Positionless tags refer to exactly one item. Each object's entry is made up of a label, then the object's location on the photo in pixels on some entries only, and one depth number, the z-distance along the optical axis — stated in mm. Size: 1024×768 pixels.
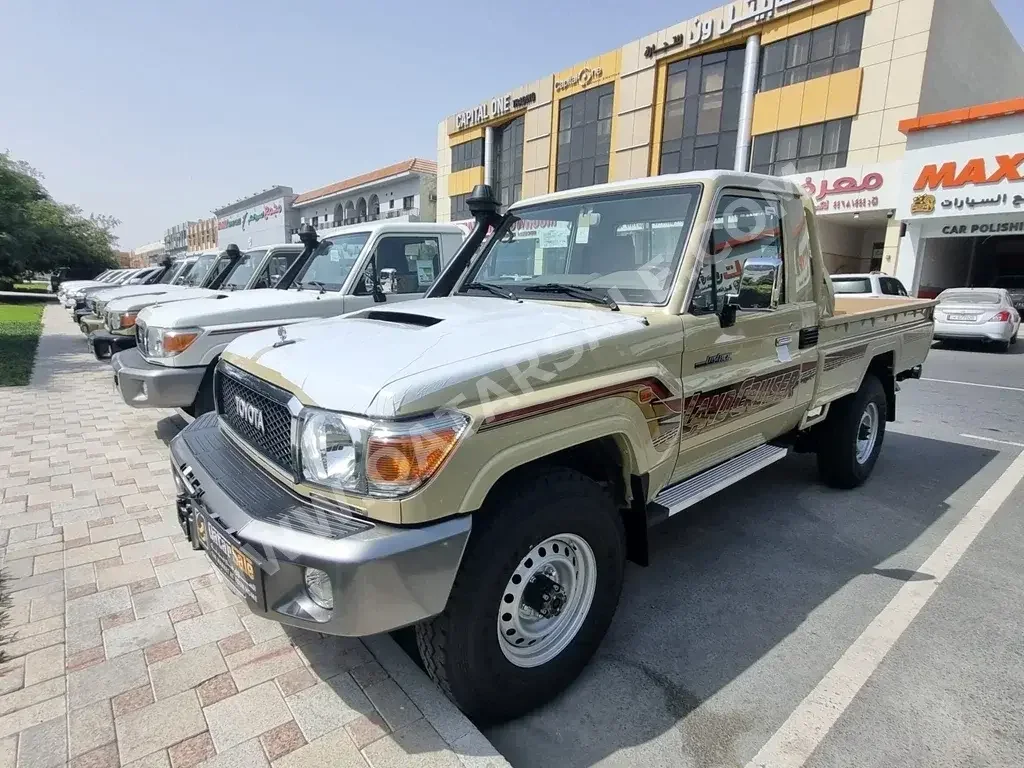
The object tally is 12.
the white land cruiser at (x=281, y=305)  4980
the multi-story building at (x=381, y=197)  41728
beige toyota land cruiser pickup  1866
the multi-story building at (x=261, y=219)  58625
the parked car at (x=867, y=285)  12672
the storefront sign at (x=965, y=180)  17453
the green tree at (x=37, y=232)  23406
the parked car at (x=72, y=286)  21625
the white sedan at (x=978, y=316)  12898
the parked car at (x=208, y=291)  6711
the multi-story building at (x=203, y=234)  84500
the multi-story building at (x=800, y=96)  20172
